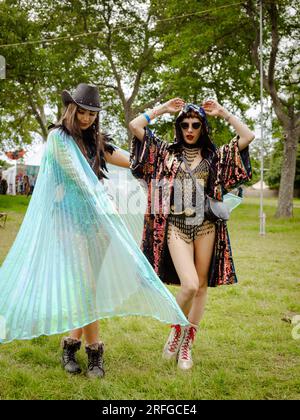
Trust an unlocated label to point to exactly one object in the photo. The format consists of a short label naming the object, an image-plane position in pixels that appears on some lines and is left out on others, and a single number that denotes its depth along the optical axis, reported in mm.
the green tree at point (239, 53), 15453
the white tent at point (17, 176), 32031
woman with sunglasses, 3254
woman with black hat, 2721
